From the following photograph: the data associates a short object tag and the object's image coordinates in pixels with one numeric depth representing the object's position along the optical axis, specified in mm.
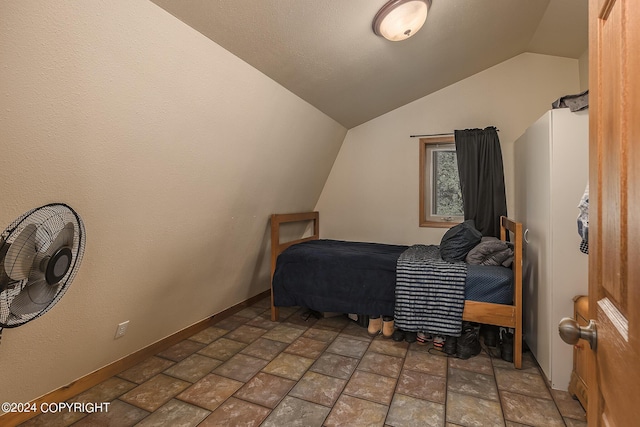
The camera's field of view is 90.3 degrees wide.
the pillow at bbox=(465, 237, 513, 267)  2432
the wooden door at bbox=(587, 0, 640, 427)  479
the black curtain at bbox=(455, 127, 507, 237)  3135
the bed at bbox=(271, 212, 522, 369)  2232
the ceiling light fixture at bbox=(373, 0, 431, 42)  1679
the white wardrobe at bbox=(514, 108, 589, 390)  1825
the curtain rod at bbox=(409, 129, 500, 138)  3423
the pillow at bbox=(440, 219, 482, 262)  2561
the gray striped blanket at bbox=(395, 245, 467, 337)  2312
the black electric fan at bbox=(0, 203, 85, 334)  1199
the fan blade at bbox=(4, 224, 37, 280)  1195
